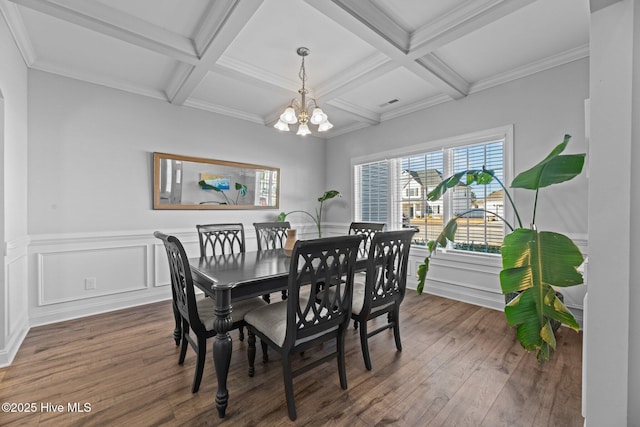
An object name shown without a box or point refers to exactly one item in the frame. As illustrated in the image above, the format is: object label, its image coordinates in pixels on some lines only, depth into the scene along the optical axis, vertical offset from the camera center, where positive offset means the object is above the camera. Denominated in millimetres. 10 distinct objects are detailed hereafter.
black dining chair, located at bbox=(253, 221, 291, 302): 3295 -251
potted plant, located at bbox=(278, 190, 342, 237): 4623 -27
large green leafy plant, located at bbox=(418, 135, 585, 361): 1197 -294
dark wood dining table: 1571 -456
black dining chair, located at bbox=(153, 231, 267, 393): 1709 -697
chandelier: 2422 +846
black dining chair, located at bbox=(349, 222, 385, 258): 3299 -201
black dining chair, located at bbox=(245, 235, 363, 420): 1547 -668
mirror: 3545 +395
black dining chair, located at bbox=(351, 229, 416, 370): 1994 -557
